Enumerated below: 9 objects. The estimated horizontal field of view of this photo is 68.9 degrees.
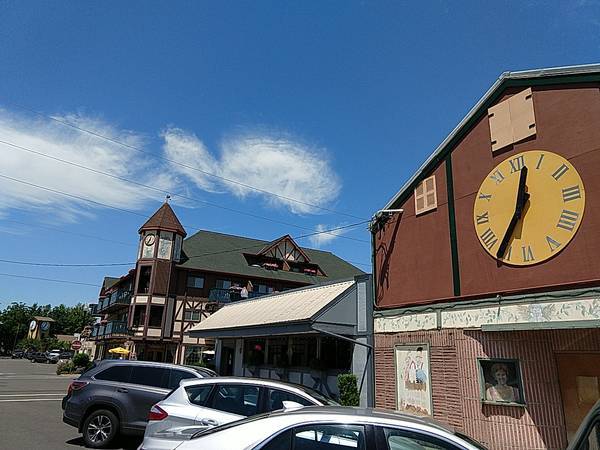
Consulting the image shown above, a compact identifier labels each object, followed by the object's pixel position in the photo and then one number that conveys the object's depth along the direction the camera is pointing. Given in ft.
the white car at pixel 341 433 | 10.83
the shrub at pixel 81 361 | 125.18
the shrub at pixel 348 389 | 42.11
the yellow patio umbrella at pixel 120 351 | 104.53
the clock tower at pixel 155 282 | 110.22
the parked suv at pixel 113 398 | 28.68
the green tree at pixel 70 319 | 350.23
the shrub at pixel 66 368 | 120.37
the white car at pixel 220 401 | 20.47
